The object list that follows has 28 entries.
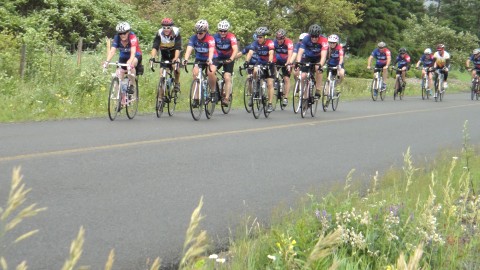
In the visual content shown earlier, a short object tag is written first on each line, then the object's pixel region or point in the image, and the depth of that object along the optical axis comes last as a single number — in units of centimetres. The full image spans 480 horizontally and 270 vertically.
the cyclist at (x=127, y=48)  1369
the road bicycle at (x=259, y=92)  1598
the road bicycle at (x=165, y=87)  1499
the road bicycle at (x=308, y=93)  1648
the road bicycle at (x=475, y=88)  3162
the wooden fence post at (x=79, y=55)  2005
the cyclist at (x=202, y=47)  1451
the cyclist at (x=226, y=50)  1548
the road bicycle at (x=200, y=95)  1442
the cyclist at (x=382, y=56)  2639
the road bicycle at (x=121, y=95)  1345
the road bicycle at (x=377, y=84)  2698
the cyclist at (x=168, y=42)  1499
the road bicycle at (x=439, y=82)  2914
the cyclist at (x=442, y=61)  2883
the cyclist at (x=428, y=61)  2998
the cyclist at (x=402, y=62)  2898
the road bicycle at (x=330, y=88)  1938
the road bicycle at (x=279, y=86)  1806
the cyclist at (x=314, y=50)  1634
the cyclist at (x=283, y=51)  1806
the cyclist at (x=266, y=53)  1656
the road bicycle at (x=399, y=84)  2948
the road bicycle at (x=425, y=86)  3070
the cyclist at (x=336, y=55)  1914
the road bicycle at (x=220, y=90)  1567
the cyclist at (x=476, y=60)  2955
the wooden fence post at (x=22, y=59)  1749
